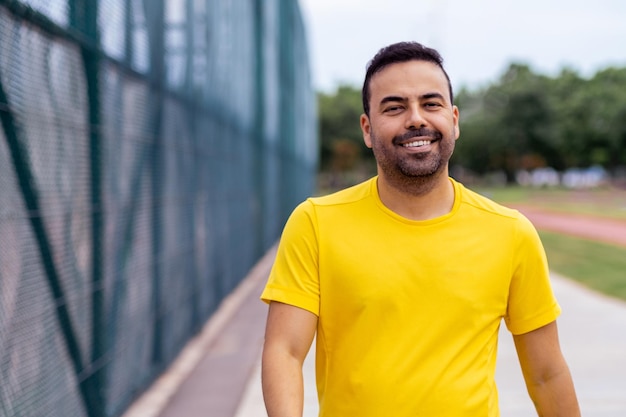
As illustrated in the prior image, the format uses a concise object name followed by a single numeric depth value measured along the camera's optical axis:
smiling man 1.94
